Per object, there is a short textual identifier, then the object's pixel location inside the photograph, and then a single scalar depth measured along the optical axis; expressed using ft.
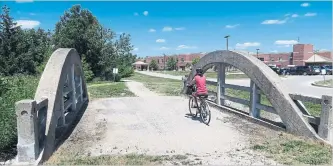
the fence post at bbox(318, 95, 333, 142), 20.79
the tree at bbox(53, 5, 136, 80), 105.60
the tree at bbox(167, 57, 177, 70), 317.22
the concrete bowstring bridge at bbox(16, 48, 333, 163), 16.84
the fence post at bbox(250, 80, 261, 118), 29.15
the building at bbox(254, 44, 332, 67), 228.76
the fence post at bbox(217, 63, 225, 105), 37.17
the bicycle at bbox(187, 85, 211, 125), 29.04
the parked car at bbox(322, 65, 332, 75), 169.50
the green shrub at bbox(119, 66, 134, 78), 127.95
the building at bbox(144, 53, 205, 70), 322.40
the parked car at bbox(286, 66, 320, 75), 167.73
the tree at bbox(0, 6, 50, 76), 106.93
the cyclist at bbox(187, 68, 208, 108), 30.04
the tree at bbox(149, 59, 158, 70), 334.85
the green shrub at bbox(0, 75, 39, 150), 18.72
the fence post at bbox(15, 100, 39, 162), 16.35
